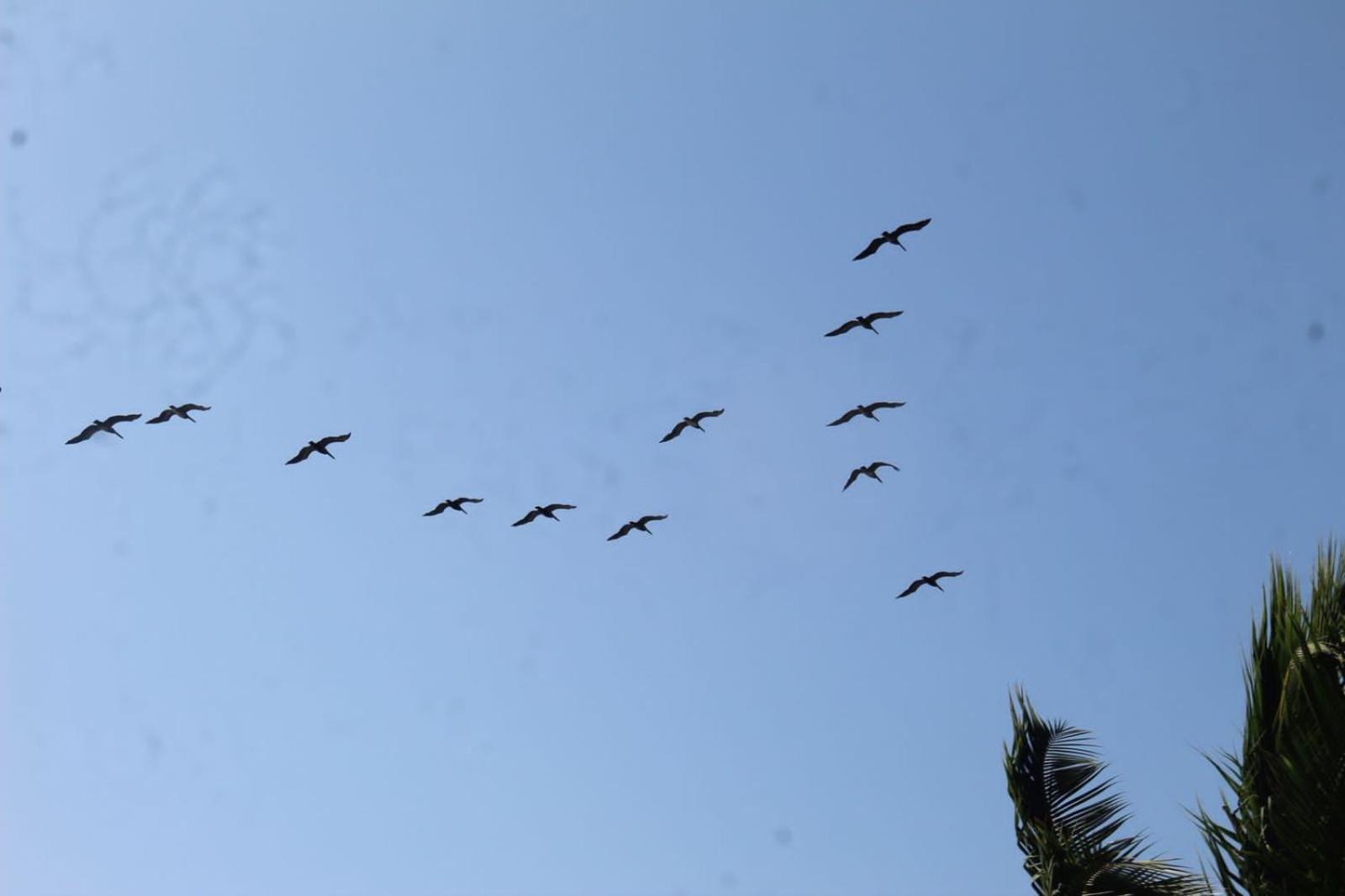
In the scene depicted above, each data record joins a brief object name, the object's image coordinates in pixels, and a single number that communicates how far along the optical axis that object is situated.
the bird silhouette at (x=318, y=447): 38.56
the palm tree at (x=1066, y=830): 21.75
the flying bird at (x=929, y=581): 40.34
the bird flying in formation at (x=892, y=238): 36.88
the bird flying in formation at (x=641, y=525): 41.94
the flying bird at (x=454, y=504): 41.59
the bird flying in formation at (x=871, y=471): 41.34
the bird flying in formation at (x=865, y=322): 37.34
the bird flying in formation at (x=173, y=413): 36.97
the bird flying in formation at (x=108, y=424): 35.50
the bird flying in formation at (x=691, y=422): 40.59
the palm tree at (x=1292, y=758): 18.75
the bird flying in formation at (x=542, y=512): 41.31
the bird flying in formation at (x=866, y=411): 39.03
